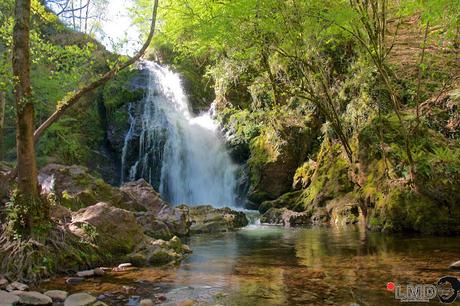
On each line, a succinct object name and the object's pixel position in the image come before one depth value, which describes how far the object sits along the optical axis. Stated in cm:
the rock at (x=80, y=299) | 510
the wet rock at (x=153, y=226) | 1100
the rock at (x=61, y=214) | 820
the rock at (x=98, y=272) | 693
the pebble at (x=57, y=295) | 545
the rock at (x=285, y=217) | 1441
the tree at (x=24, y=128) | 688
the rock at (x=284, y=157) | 1858
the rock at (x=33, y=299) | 521
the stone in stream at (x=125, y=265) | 755
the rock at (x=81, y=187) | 1118
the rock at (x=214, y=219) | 1355
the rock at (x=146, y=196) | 1352
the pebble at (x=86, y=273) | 683
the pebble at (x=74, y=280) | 643
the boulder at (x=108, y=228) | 794
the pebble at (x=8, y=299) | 510
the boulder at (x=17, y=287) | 589
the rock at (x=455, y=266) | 646
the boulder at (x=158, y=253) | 805
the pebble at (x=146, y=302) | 515
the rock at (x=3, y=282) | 599
